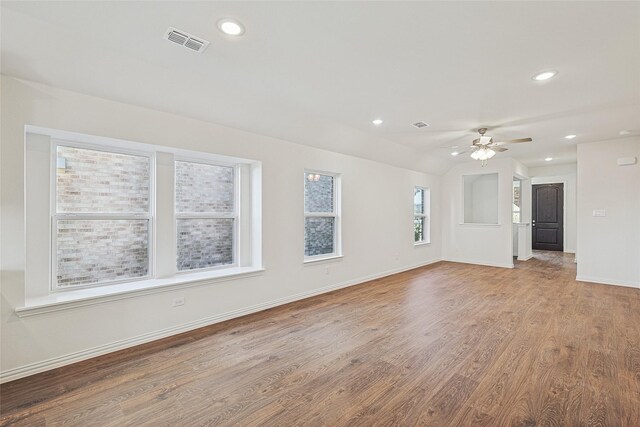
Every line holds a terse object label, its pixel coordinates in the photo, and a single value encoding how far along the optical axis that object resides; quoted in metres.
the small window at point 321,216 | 4.75
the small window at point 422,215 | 7.39
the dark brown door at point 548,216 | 9.55
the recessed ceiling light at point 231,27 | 2.03
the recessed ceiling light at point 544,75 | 2.76
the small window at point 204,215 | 3.58
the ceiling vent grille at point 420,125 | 4.30
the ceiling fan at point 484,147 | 4.48
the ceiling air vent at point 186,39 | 2.13
